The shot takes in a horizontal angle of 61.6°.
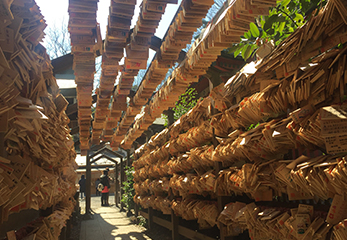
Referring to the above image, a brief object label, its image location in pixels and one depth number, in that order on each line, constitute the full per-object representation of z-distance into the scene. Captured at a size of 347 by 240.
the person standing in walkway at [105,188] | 12.21
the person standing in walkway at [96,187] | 18.23
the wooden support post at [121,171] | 11.54
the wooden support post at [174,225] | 4.63
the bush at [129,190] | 8.91
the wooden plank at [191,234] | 3.56
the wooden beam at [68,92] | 6.06
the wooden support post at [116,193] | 12.35
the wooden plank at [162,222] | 5.12
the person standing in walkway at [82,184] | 13.49
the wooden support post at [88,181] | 9.76
